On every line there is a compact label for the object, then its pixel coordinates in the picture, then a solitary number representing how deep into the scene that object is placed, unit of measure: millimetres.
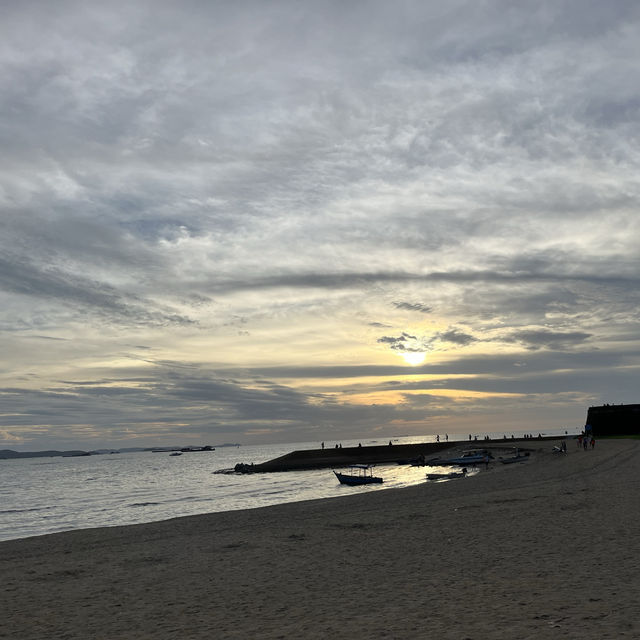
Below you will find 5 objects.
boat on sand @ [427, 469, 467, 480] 65906
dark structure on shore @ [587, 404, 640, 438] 110312
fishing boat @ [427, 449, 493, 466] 86688
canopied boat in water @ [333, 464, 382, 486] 70375
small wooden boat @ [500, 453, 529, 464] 80375
